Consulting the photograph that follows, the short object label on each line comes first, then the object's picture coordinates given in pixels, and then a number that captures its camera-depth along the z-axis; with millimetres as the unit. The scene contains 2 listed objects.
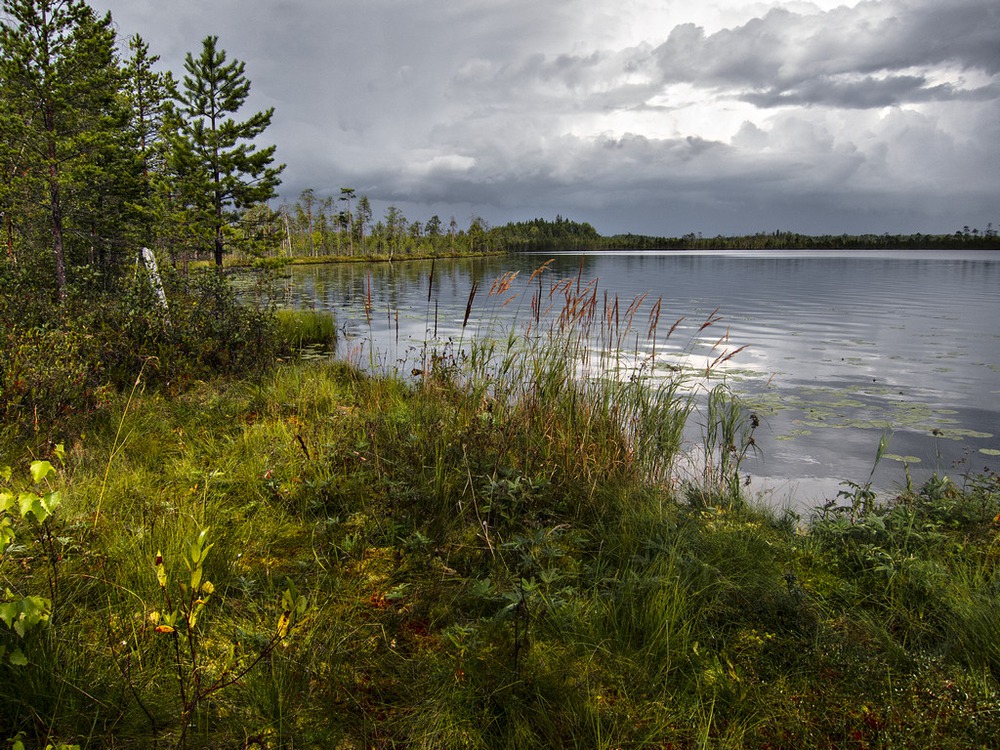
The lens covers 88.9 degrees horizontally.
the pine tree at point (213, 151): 19656
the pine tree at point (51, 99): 10391
